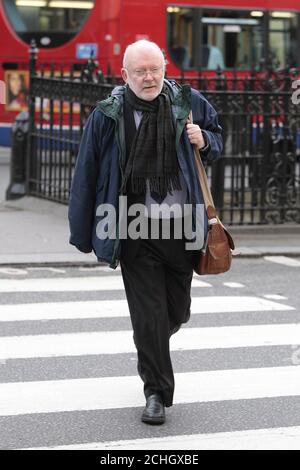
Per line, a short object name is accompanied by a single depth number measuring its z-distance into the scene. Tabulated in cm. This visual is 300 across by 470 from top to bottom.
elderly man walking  566
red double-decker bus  1844
